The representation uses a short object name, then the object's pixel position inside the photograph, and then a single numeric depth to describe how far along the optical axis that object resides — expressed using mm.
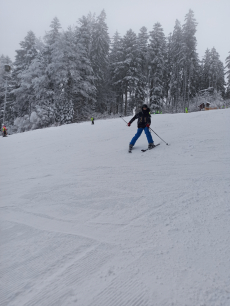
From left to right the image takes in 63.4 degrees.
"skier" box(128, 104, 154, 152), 6691
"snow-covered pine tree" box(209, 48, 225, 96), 43791
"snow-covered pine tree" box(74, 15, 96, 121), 24875
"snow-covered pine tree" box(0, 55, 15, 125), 32550
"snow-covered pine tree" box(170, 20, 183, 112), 33719
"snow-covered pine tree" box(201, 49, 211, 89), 45094
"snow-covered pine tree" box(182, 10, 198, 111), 31906
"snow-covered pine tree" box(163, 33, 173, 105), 37625
